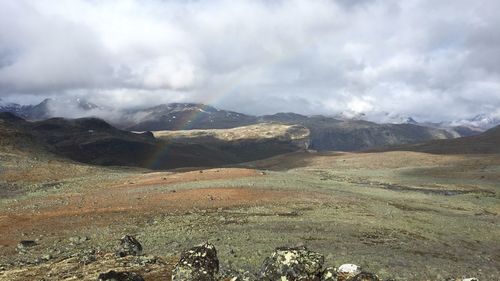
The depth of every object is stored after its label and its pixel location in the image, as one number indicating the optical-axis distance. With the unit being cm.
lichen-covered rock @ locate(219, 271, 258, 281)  1529
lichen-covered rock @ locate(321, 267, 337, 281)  1369
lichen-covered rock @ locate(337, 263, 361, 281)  1423
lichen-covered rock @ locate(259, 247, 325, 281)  1366
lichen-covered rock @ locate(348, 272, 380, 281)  1277
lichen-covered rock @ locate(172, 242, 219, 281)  1445
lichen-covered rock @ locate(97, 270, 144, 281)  1403
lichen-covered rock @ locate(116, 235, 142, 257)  2121
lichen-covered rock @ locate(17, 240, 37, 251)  2823
